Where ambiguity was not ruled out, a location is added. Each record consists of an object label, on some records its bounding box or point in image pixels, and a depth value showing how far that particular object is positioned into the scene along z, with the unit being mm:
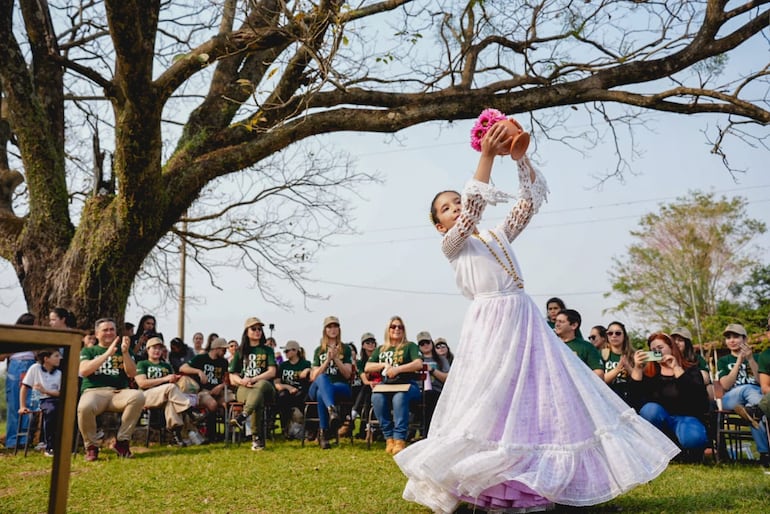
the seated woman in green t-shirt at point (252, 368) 10828
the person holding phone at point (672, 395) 8297
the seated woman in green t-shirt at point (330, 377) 10641
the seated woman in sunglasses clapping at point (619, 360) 9398
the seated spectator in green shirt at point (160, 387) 10758
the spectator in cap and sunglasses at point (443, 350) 12375
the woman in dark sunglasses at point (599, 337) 11219
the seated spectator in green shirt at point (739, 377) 8924
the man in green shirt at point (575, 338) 9180
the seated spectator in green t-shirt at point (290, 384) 11727
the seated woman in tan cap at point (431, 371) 10695
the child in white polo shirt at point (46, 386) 10031
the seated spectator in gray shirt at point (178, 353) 13727
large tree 10750
